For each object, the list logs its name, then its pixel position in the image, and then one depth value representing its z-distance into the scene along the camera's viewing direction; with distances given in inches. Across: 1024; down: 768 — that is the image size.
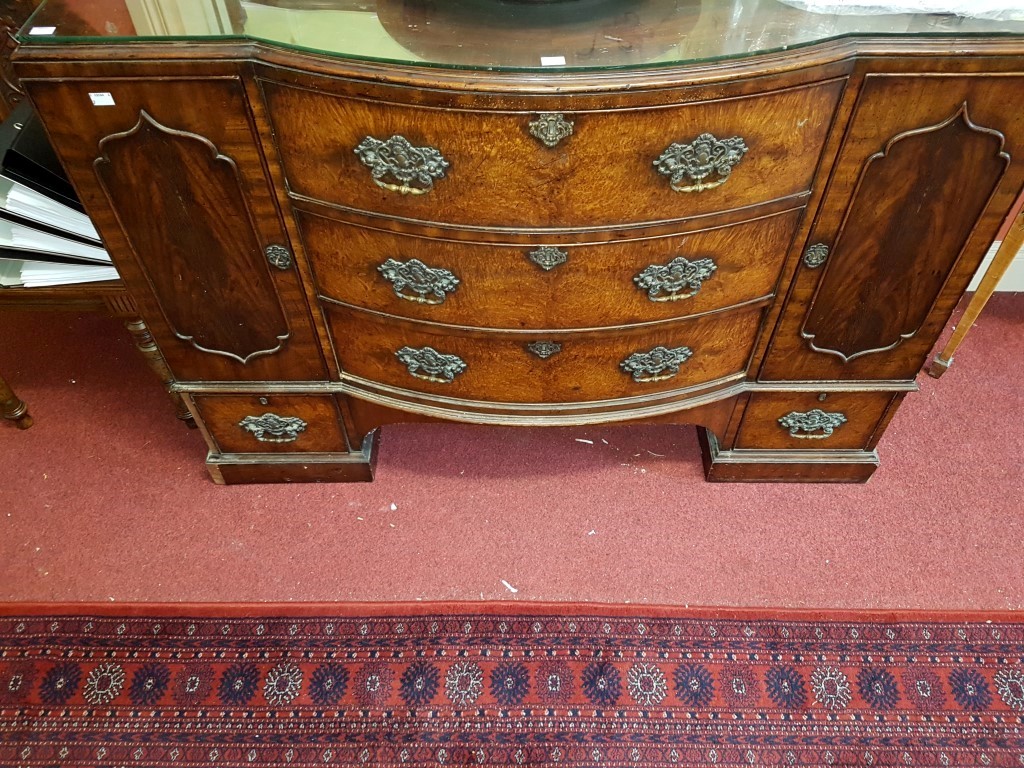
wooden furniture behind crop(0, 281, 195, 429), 60.5
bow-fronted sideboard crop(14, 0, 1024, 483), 41.1
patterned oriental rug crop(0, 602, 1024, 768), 54.5
